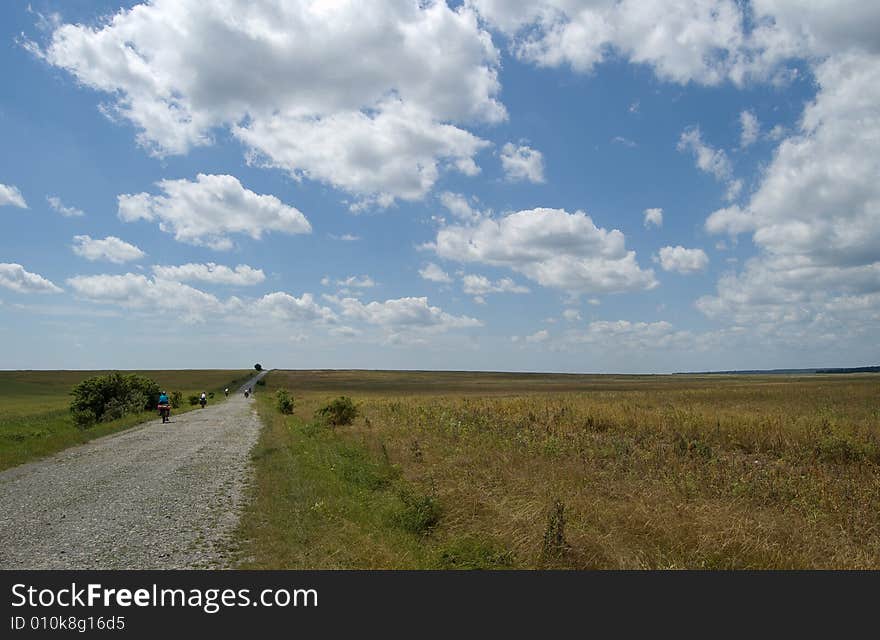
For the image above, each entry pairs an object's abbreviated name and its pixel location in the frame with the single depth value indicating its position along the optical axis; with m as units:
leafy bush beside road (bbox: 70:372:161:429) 37.47
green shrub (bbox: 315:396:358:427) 28.77
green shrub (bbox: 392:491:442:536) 9.20
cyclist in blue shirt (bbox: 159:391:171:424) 33.03
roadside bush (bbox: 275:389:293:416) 41.17
